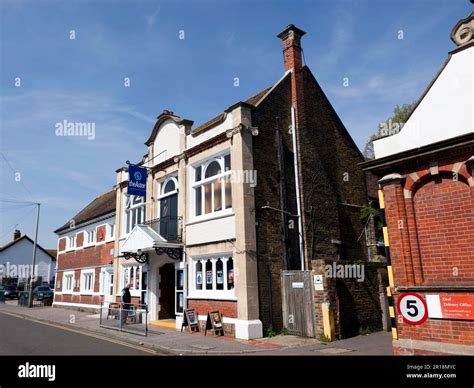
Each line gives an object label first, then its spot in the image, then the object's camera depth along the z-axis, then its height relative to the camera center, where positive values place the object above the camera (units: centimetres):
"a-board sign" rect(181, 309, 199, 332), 1465 -164
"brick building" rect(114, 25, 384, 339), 1340 +249
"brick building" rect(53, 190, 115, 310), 2483 +166
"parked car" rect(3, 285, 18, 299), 4819 -116
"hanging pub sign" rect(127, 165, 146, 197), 1805 +460
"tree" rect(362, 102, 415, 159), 3009 +1222
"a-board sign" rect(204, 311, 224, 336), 1360 -164
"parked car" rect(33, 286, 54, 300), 3550 -108
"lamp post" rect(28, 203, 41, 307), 3136 -80
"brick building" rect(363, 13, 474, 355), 770 +129
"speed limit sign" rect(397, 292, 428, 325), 809 -81
